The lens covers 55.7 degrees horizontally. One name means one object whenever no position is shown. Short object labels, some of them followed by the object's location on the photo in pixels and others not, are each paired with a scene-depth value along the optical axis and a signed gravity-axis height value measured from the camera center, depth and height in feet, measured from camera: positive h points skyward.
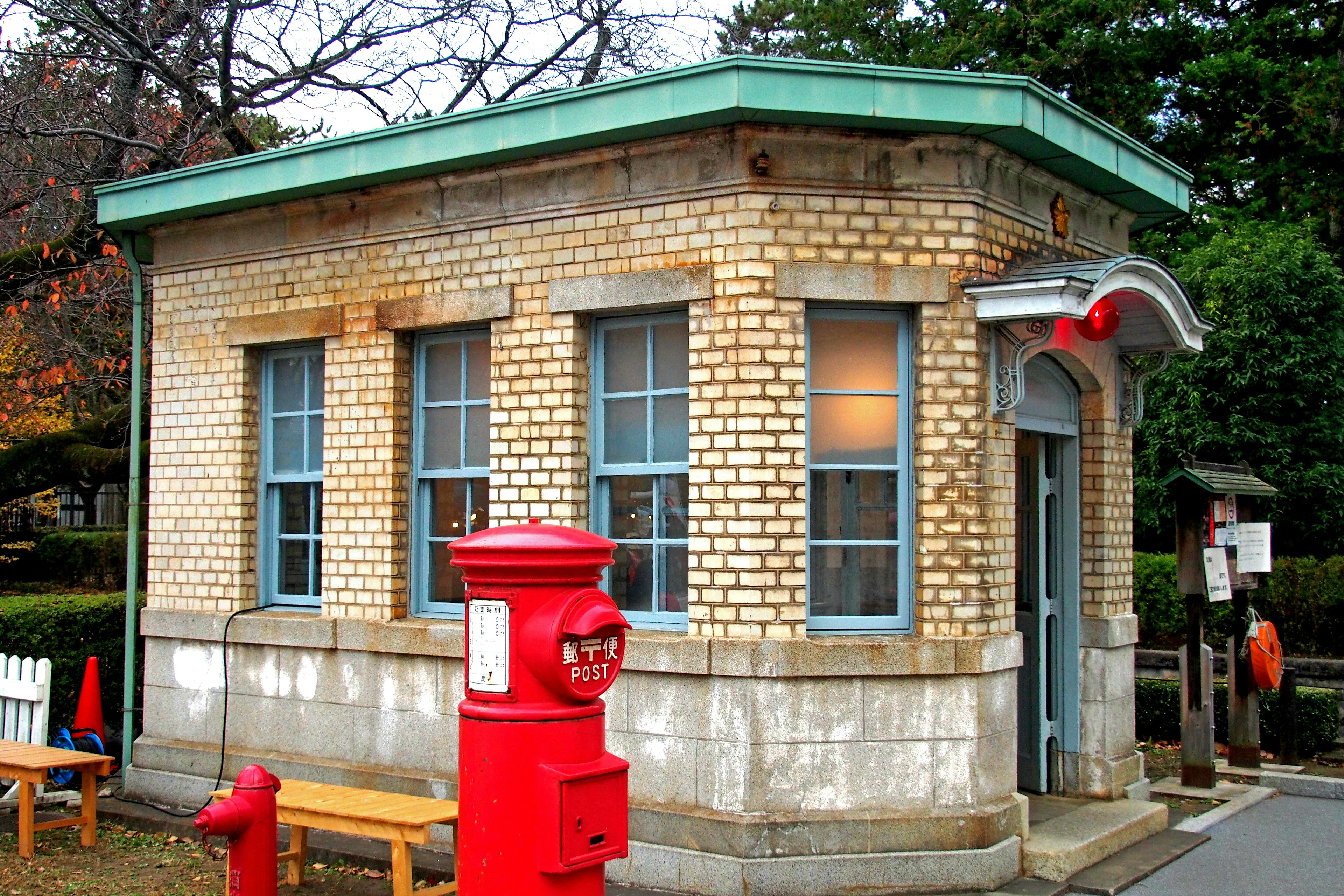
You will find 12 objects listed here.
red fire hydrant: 17.89 -4.47
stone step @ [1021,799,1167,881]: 22.34 -5.86
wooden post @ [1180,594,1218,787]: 30.53 -4.75
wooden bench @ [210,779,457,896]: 20.31 -4.94
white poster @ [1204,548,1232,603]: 30.89 -1.29
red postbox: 14.79 -2.30
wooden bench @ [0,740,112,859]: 25.20 -5.07
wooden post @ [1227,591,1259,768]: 32.63 -4.73
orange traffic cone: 31.48 -4.60
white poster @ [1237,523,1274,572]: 32.35 -0.66
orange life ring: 31.89 -3.44
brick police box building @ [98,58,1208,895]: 21.83 +1.63
